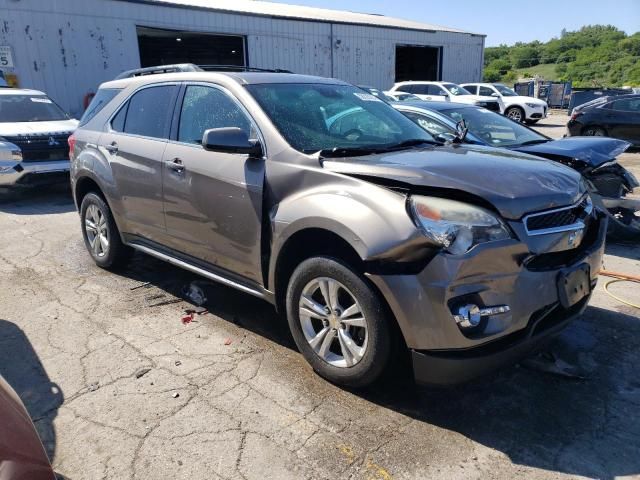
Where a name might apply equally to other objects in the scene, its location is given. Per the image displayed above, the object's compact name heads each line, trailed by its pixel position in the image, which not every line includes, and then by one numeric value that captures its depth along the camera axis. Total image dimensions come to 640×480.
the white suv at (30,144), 8.52
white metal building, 14.33
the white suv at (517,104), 22.91
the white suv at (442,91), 21.03
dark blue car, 5.54
